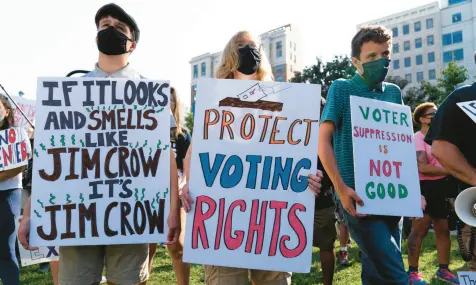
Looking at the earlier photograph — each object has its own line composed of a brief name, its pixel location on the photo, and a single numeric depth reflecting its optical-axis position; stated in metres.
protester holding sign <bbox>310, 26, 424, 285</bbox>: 2.52
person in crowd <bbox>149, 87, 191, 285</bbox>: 3.77
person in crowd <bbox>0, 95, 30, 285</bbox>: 3.38
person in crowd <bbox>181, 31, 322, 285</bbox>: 2.36
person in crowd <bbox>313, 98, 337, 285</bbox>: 4.01
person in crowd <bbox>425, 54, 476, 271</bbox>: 2.40
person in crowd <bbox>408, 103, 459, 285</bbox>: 4.78
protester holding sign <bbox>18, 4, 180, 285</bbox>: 2.25
